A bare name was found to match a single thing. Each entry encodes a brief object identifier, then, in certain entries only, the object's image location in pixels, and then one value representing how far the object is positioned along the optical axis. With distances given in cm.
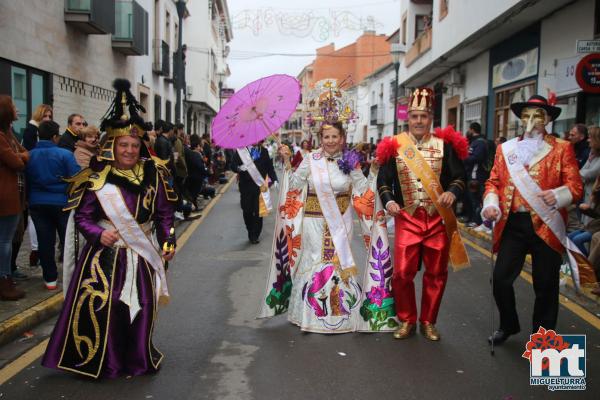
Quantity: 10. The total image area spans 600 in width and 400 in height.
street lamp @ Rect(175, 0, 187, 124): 1783
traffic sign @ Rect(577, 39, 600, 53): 820
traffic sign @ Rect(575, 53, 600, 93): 807
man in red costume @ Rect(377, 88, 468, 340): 508
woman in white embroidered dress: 529
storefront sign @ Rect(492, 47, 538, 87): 1463
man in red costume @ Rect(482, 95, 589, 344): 461
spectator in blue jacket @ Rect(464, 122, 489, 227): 1109
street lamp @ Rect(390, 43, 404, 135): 2422
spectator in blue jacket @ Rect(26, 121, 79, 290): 633
